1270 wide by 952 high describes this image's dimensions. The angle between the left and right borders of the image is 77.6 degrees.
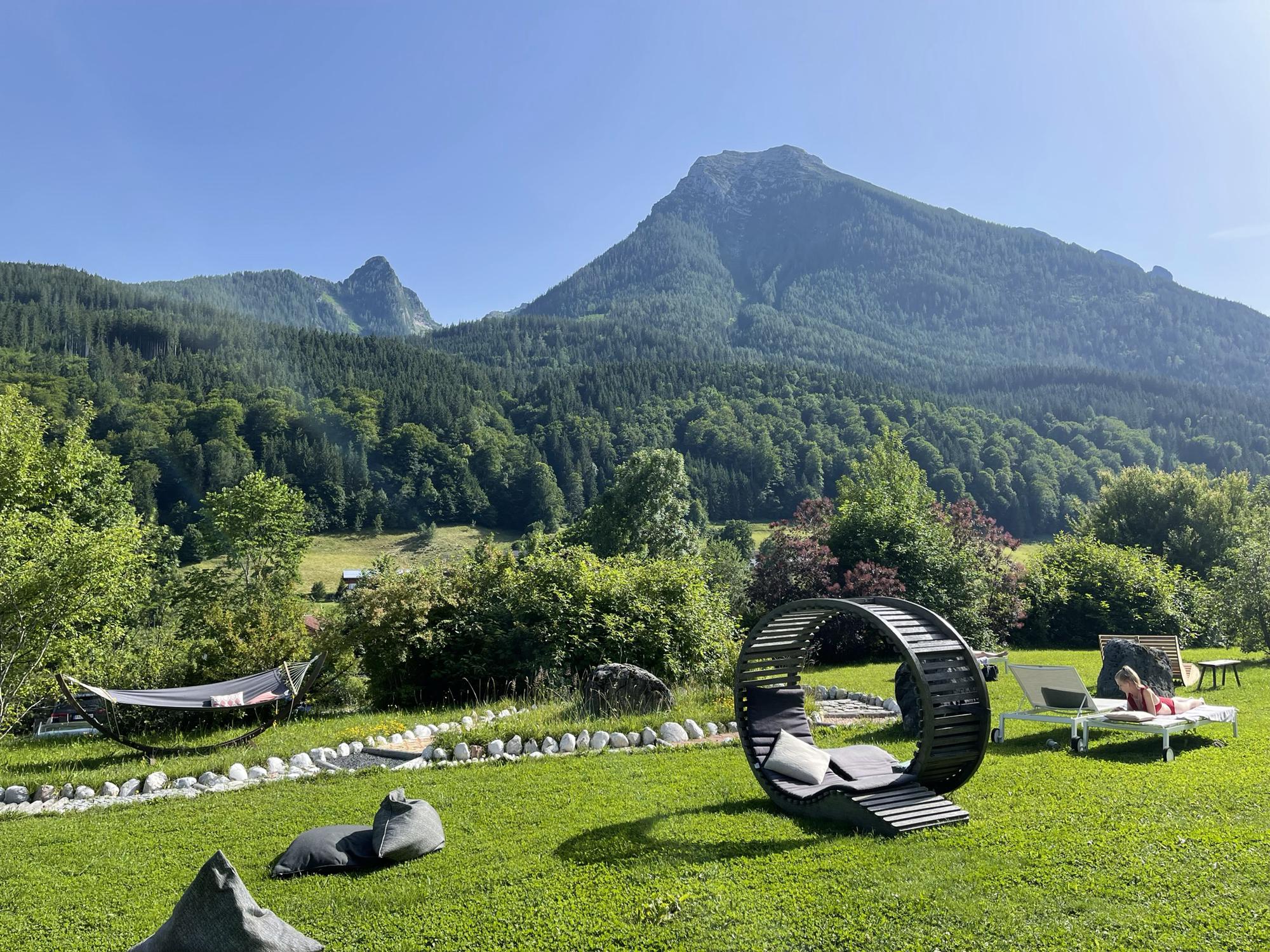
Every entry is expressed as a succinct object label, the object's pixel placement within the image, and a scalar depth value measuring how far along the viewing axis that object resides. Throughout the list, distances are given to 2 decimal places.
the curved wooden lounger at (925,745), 5.01
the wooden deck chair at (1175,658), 11.66
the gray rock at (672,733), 8.38
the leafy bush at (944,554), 17.83
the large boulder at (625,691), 9.79
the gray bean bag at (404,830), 4.84
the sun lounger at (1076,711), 6.97
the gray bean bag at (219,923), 3.50
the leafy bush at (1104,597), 18.52
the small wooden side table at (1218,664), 11.25
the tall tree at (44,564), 10.23
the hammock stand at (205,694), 8.62
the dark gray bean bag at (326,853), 4.79
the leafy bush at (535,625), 12.23
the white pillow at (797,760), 5.66
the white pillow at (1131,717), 6.99
